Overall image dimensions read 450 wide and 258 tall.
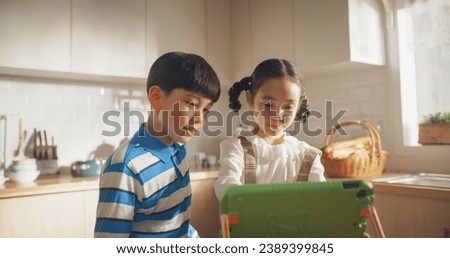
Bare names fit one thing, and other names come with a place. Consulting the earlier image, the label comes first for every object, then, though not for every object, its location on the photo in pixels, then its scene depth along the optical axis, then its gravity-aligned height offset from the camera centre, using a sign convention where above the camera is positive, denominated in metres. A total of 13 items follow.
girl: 0.84 -0.01
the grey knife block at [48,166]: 1.87 -0.10
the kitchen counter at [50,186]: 1.45 -0.16
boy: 0.66 -0.03
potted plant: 1.63 +0.03
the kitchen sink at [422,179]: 1.59 -0.17
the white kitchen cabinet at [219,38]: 2.31 +0.62
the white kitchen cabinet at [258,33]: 2.07 +0.60
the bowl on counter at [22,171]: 1.56 -0.10
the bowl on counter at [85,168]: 1.82 -0.11
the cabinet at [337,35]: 1.79 +0.49
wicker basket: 1.59 -0.10
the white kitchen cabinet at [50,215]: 1.45 -0.27
